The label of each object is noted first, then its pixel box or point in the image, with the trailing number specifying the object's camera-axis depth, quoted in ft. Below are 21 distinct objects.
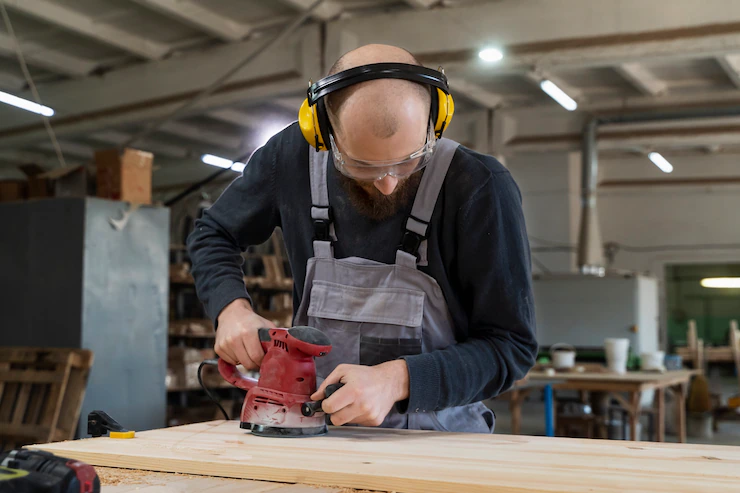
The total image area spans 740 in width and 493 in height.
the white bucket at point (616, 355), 20.36
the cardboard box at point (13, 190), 17.93
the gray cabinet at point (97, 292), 16.17
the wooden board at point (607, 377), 18.74
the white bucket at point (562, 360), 20.66
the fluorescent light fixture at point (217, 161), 33.12
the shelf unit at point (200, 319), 20.76
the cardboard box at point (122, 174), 16.80
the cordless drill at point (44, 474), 2.86
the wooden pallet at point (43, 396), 14.49
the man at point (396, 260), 4.93
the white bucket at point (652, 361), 21.91
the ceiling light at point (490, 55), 21.17
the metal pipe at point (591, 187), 30.81
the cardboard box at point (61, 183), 17.04
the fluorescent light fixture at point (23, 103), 21.90
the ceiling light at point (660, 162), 34.29
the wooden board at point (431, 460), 3.59
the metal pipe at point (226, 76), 21.40
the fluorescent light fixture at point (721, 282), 41.57
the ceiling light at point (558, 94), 25.62
